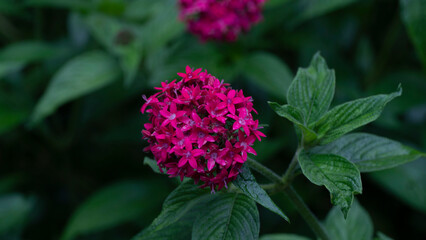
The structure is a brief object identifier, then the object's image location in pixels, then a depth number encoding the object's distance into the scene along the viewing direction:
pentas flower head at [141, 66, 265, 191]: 0.45
